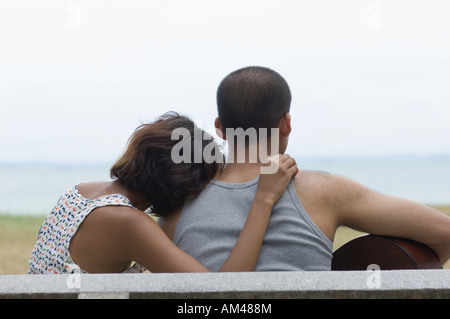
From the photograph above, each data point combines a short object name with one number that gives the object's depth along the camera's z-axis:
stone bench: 1.89
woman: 2.19
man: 2.25
